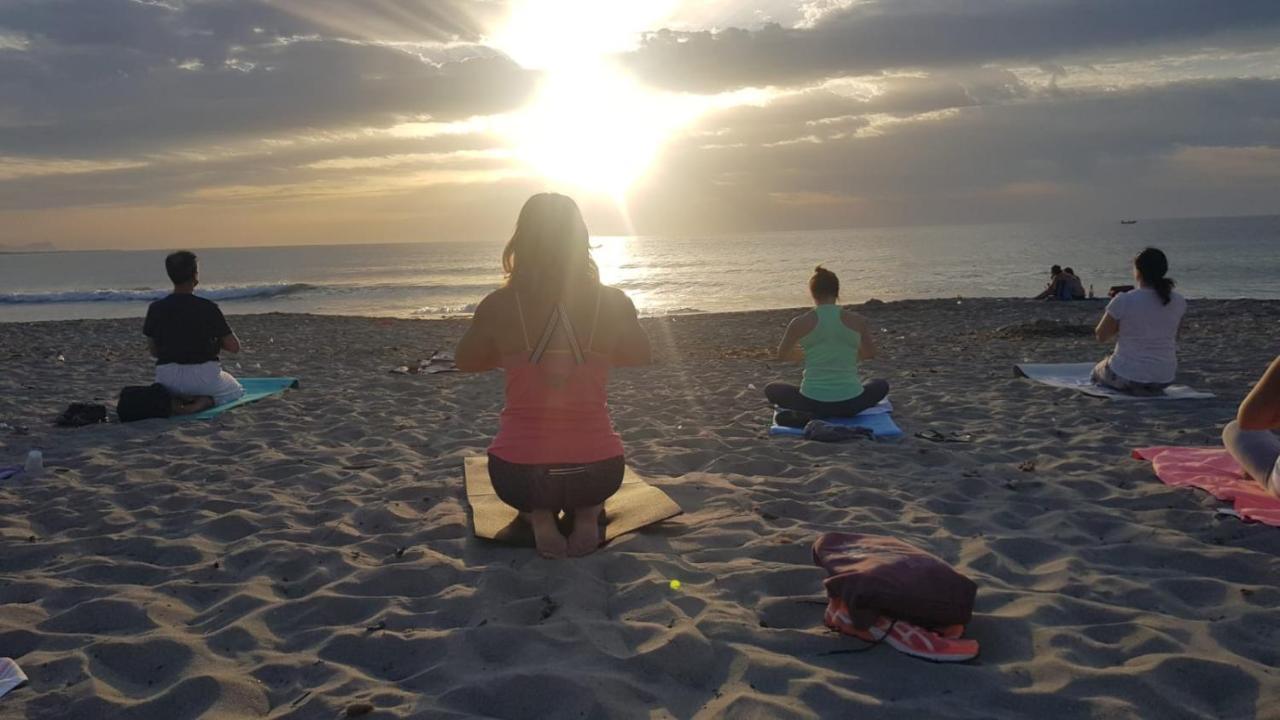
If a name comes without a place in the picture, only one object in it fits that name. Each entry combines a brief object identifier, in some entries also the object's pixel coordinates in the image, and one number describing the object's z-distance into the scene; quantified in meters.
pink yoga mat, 3.97
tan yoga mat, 3.96
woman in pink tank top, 3.61
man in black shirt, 6.95
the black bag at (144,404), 6.86
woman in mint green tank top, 6.32
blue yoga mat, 6.05
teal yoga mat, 7.65
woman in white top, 6.85
